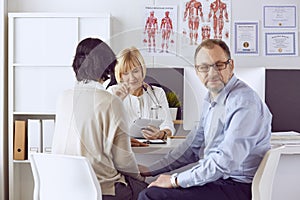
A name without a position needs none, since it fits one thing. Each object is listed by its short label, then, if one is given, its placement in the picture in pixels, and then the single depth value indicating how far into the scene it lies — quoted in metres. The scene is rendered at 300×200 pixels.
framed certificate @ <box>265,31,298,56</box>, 4.17
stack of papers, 2.62
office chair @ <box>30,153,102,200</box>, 1.95
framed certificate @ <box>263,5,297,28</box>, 4.16
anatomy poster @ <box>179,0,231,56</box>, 4.15
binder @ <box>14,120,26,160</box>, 3.84
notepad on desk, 2.12
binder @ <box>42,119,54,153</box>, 3.80
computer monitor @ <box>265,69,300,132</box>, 3.94
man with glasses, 1.98
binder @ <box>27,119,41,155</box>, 3.79
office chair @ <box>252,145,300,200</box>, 2.46
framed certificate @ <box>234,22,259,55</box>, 4.16
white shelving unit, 3.83
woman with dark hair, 2.06
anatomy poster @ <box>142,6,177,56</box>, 4.12
